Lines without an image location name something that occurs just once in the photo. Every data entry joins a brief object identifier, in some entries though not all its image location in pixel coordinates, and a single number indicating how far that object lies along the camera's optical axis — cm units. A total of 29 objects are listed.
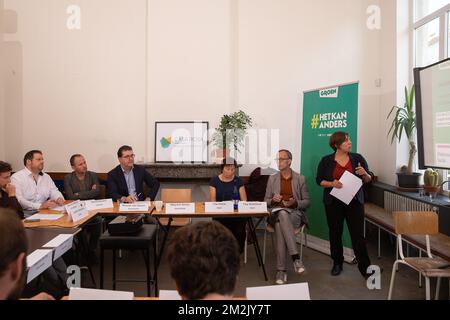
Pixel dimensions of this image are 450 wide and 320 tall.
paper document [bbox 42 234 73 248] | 240
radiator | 399
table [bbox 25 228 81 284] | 240
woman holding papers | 371
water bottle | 400
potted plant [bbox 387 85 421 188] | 463
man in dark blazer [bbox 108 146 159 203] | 434
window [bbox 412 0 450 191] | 454
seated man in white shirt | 382
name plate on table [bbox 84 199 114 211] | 367
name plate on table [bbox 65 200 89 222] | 317
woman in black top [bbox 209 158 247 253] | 409
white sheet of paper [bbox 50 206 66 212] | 360
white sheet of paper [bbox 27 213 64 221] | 321
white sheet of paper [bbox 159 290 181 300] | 147
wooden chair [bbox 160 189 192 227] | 465
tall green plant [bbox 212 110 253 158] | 548
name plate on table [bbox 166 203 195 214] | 361
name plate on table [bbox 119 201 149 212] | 364
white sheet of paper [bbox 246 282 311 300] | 145
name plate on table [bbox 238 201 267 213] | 359
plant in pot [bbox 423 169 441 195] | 415
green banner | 424
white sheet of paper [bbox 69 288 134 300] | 146
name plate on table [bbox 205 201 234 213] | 360
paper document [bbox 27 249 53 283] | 203
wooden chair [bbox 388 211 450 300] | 305
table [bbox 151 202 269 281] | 352
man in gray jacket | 375
